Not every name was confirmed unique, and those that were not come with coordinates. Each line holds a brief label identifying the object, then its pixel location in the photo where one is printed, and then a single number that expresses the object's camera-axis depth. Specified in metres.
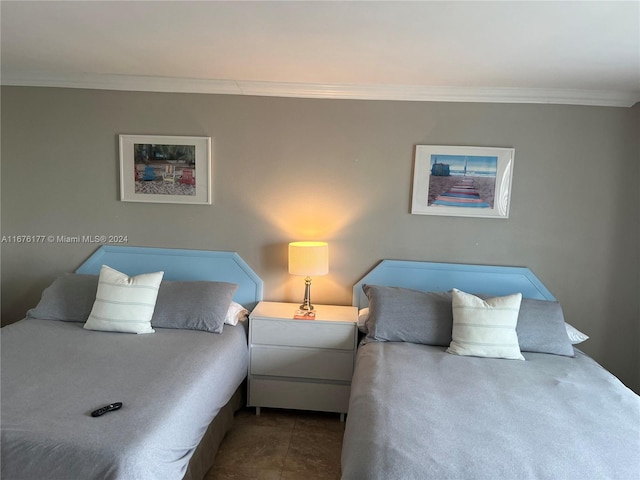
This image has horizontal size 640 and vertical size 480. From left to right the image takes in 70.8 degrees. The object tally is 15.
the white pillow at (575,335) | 2.77
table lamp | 2.87
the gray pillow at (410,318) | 2.62
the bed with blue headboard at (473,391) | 1.52
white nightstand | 2.81
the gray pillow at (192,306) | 2.72
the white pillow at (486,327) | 2.43
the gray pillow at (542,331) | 2.56
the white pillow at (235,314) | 2.86
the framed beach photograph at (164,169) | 3.13
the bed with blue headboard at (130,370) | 1.53
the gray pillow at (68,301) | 2.79
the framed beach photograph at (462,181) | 2.98
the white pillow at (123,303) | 2.60
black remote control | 1.70
